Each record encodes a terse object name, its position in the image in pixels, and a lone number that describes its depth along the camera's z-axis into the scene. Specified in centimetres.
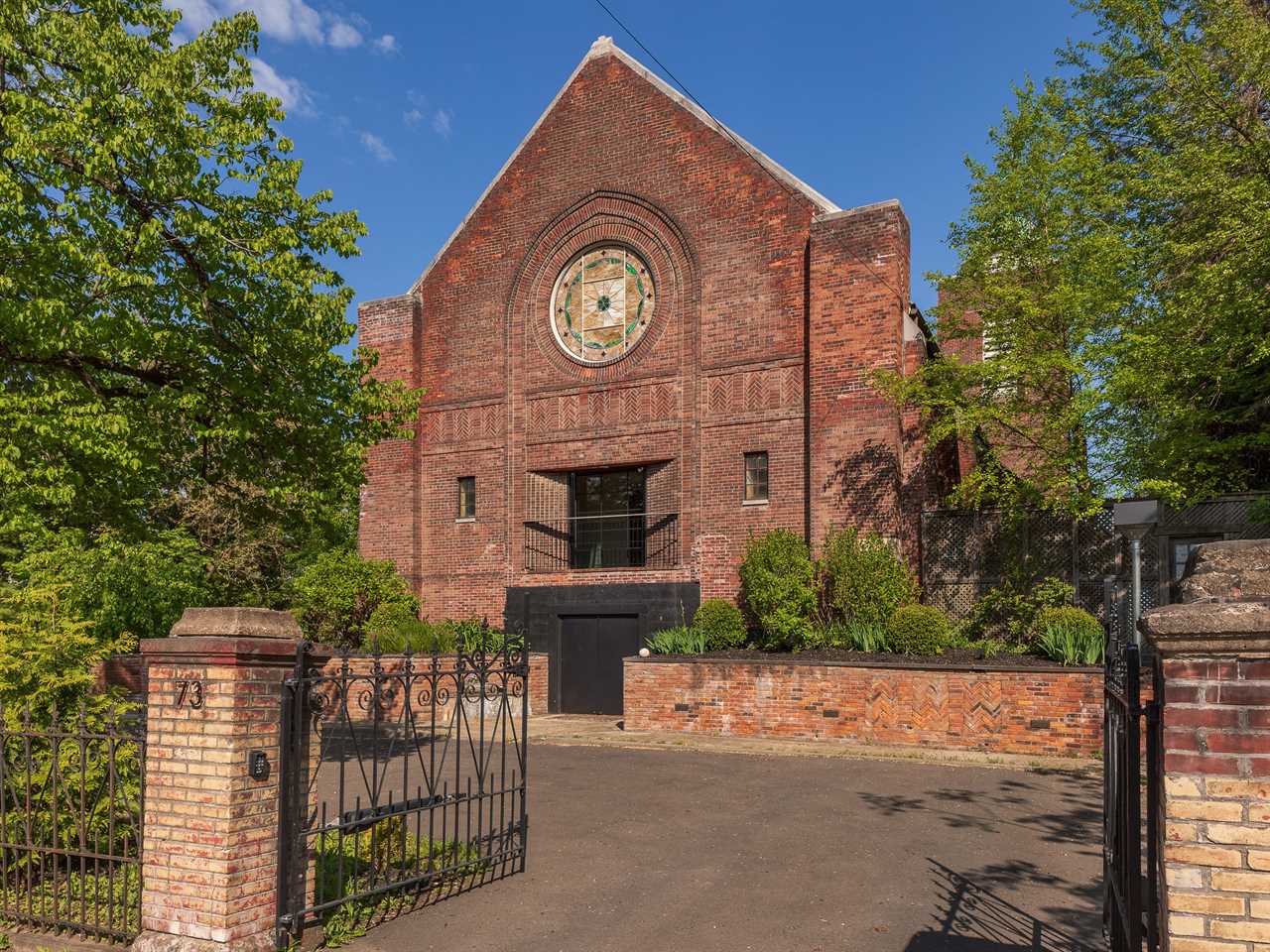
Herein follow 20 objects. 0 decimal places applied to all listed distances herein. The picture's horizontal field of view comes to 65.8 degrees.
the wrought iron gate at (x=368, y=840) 566
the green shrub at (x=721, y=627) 1805
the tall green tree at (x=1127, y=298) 1492
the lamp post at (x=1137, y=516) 1131
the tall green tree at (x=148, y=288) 1008
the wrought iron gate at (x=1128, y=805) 306
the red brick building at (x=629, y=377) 1842
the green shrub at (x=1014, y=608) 1680
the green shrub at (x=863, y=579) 1697
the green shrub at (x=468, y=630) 1996
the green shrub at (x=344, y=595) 2119
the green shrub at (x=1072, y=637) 1430
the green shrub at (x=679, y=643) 1783
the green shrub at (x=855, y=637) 1622
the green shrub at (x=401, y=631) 1981
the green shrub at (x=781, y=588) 1739
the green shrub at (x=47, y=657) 700
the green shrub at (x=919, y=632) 1577
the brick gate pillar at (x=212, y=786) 526
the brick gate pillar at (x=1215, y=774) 272
